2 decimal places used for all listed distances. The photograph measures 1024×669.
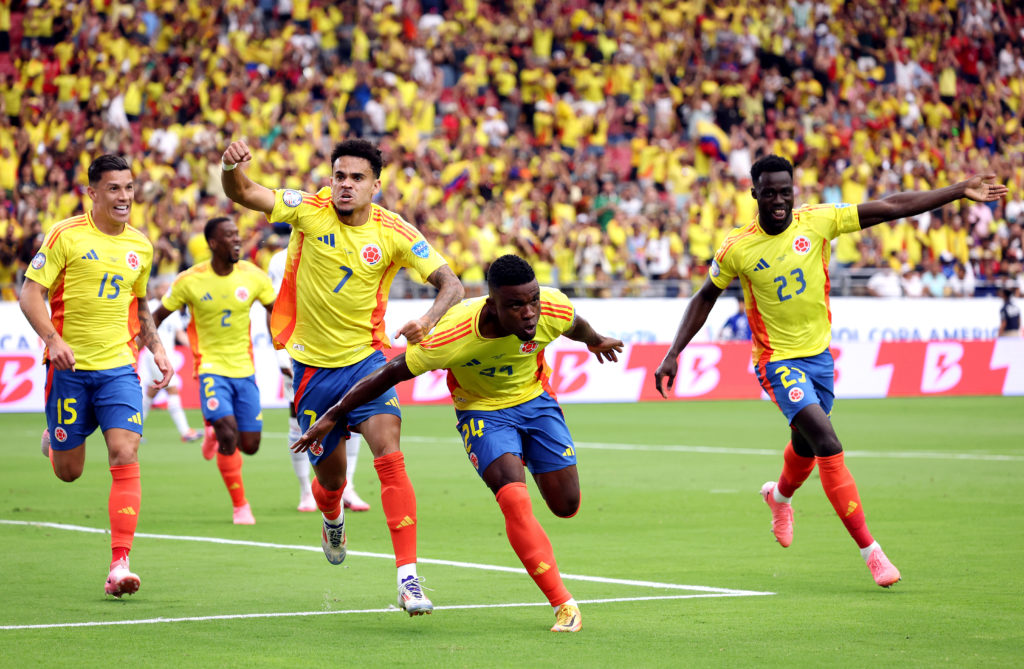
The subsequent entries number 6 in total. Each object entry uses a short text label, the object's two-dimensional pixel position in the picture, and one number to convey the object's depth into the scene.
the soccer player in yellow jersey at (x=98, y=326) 17.45
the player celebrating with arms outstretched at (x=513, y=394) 14.37
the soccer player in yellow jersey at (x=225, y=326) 25.03
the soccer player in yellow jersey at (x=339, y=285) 16.62
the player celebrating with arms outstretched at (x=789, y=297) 18.41
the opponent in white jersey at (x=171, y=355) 40.62
